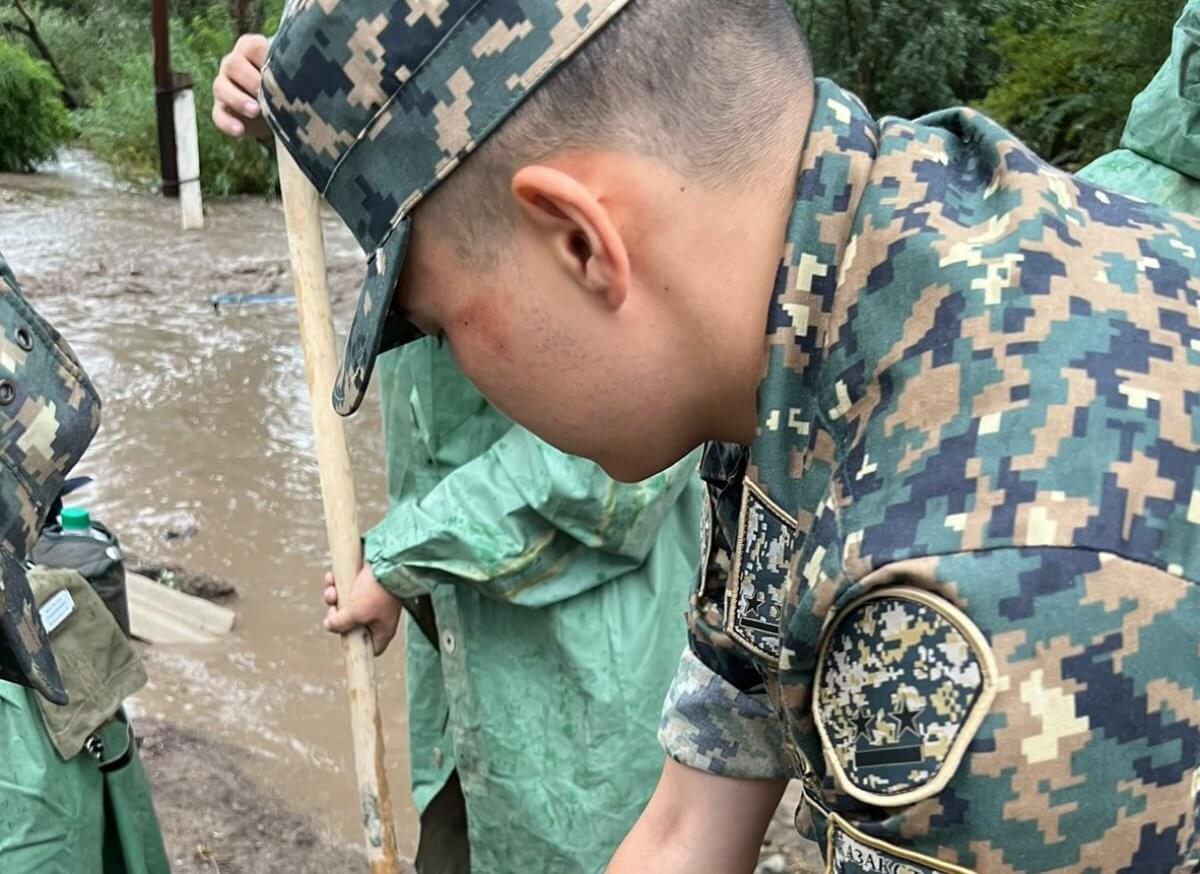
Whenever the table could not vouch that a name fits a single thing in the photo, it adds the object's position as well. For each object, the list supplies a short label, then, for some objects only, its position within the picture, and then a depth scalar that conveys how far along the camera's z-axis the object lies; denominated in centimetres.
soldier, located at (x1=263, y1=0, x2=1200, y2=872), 84
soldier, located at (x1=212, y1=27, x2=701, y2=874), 216
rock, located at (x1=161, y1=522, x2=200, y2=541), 552
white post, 1233
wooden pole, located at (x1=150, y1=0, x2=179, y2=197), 1050
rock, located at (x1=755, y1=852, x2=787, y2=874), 322
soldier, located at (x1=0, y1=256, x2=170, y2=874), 152
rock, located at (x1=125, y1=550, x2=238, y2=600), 495
